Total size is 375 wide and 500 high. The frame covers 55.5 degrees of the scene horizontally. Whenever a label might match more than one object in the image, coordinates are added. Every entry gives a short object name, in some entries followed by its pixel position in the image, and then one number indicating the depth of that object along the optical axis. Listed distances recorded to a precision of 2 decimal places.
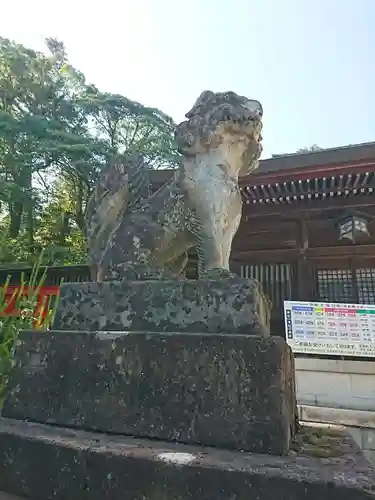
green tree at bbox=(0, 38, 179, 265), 14.02
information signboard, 5.32
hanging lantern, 6.07
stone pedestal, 1.02
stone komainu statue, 1.77
